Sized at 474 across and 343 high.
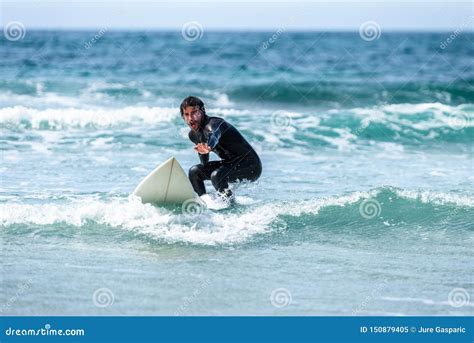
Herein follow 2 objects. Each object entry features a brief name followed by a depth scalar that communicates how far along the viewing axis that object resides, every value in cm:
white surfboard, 1648
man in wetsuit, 1683
